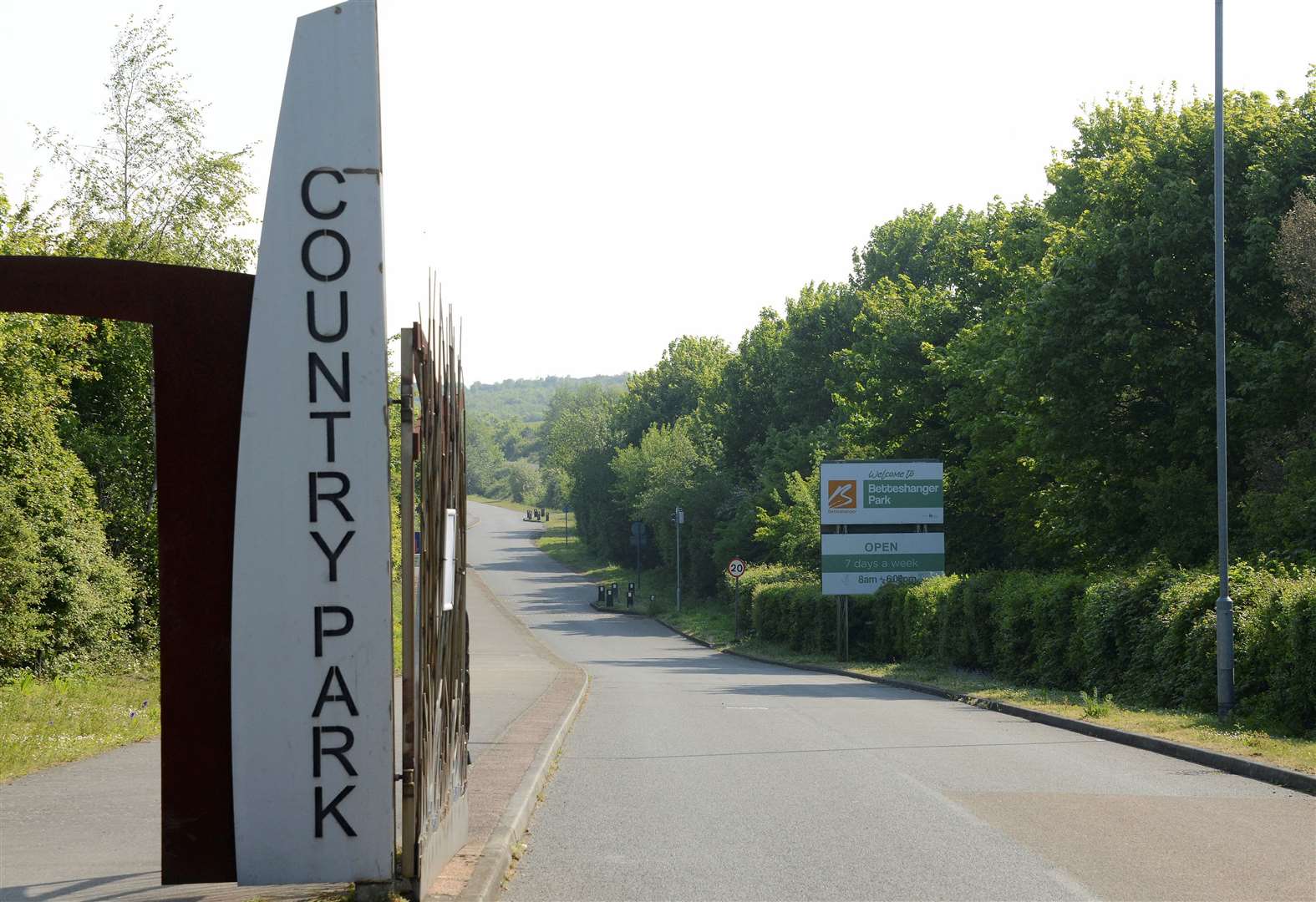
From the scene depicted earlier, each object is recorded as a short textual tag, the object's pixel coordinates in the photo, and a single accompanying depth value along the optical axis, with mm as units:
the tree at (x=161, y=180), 33125
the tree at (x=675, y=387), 104875
